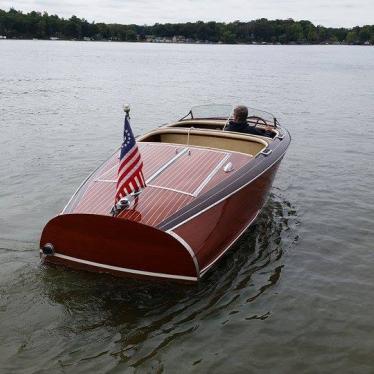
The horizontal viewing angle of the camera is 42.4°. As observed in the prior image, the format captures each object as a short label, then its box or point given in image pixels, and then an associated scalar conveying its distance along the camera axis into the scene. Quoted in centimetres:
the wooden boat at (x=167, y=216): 540
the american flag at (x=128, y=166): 561
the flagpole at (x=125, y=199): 557
